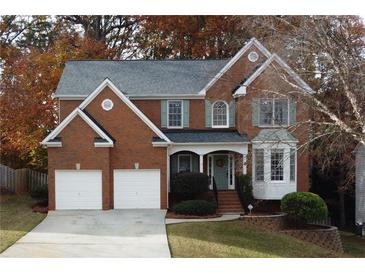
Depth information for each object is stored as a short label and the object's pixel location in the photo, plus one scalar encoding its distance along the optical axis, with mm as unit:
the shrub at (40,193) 21016
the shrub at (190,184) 20109
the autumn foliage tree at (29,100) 20500
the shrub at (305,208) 19156
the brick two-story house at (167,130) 19938
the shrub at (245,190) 20578
